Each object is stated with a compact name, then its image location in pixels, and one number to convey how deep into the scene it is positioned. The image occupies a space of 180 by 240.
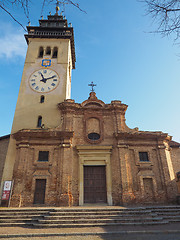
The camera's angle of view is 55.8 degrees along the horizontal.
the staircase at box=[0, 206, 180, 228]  9.81
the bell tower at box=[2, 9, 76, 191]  17.47
